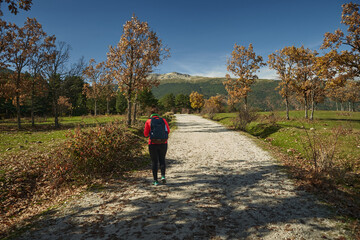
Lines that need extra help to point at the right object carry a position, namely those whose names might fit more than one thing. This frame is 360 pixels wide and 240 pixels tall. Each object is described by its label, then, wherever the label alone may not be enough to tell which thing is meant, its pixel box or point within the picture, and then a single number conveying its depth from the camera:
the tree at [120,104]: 71.66
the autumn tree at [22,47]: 18.94
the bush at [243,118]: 19.83
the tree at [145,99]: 55.91
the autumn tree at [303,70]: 23.11
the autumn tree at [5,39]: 17.86
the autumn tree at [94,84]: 35.31
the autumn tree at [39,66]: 21.08
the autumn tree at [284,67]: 24.19
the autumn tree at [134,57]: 17.84
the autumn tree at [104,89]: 35.67
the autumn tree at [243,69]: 22.92
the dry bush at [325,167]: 5.45
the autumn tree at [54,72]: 21.56
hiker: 5.79
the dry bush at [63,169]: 5.54
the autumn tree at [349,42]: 12.47
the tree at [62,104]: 40.43
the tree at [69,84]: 22.91
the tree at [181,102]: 96.81
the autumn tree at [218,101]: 50.44
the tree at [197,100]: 82.38
